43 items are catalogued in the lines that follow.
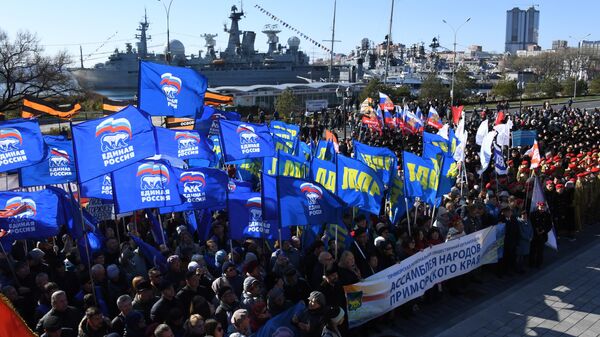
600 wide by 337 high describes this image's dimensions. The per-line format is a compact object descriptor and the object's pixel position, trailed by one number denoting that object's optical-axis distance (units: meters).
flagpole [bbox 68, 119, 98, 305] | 6.76
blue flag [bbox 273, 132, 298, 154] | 14.30
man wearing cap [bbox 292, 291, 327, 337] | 6.17
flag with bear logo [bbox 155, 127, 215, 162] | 10.89
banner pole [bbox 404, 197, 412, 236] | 10.24
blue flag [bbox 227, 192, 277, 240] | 9.16
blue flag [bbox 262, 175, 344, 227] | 8.40
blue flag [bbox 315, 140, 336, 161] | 13.77
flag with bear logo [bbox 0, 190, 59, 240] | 8.63
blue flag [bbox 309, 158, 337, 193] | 10.29
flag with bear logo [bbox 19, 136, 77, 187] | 11.07
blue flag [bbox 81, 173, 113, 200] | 9.81
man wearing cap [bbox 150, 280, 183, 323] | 6.40
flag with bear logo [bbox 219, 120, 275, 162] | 11.23
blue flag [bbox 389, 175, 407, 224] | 10.61
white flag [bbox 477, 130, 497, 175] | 13.70
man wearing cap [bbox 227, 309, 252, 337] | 5.86
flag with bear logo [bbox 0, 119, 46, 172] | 9.41
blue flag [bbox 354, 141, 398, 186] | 11.15
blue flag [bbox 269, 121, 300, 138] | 15.30
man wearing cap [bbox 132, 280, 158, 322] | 6.66
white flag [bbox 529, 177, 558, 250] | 11.41
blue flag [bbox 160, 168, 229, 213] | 9.51
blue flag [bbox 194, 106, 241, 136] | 14.72
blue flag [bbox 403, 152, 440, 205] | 10.65
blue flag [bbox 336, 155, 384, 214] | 9.66
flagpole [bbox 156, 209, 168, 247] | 9.33
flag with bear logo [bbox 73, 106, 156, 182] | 7.24
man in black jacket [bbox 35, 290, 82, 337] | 6.18
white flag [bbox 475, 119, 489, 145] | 15.62
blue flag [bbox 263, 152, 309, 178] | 11.47
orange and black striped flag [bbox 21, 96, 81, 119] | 13.80
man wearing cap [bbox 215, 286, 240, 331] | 6.58
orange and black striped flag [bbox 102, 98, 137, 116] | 13.46
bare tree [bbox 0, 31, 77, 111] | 40.66
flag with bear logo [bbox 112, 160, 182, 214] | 8.70
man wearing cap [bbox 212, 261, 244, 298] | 7.17
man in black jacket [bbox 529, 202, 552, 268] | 11.34
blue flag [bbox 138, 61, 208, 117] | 11.02
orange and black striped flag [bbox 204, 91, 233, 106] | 17.75
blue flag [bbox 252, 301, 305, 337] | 6.08
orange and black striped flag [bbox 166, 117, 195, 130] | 15.52
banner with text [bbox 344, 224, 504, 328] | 8.04
